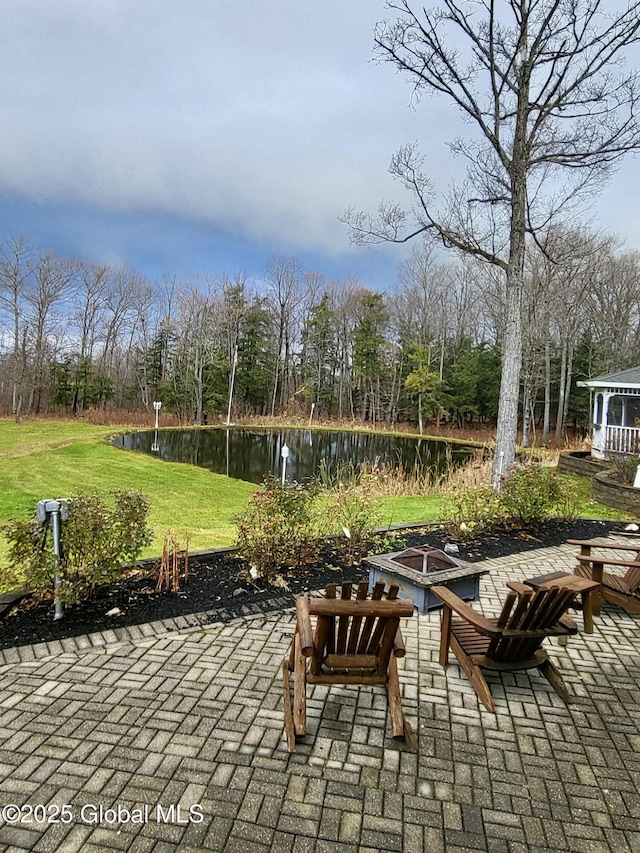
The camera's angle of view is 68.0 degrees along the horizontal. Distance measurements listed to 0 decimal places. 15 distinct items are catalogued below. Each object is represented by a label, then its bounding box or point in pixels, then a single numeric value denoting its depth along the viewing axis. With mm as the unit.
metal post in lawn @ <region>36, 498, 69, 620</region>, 3230
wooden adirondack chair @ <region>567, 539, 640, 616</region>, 3311
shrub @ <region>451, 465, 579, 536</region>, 5863
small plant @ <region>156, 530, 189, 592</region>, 3826
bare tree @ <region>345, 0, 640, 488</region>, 7367
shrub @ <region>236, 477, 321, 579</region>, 4199
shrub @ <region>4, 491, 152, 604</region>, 3305
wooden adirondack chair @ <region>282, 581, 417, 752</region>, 2100
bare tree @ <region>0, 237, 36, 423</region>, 22391
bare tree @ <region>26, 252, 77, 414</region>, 23797
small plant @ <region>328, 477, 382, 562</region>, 4930
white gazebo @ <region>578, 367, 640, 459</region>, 11211
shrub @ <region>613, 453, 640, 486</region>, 8309
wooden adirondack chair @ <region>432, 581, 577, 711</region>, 2354
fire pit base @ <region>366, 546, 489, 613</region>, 3549
